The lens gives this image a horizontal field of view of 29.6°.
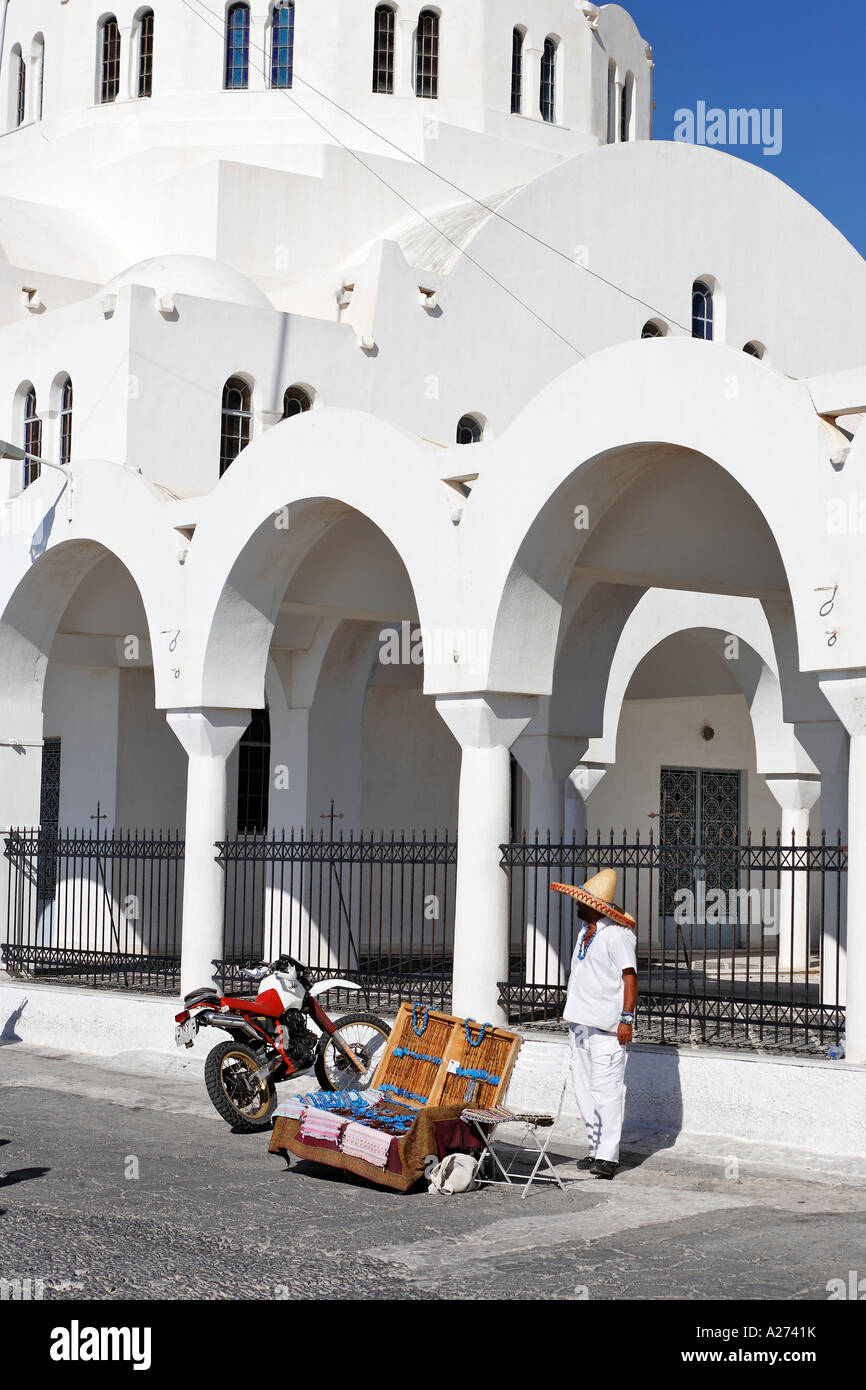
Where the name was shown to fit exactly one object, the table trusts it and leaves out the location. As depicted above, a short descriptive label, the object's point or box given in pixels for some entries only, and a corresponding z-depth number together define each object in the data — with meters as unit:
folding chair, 8.21
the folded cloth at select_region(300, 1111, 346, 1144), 8.38
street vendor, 8.52
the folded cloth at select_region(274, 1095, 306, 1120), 8.70
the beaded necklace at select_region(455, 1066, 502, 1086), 8.48
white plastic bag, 8.20
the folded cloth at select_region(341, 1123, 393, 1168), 8.17
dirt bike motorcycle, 9.87
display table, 8.13
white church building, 10.66
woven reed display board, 8.47
